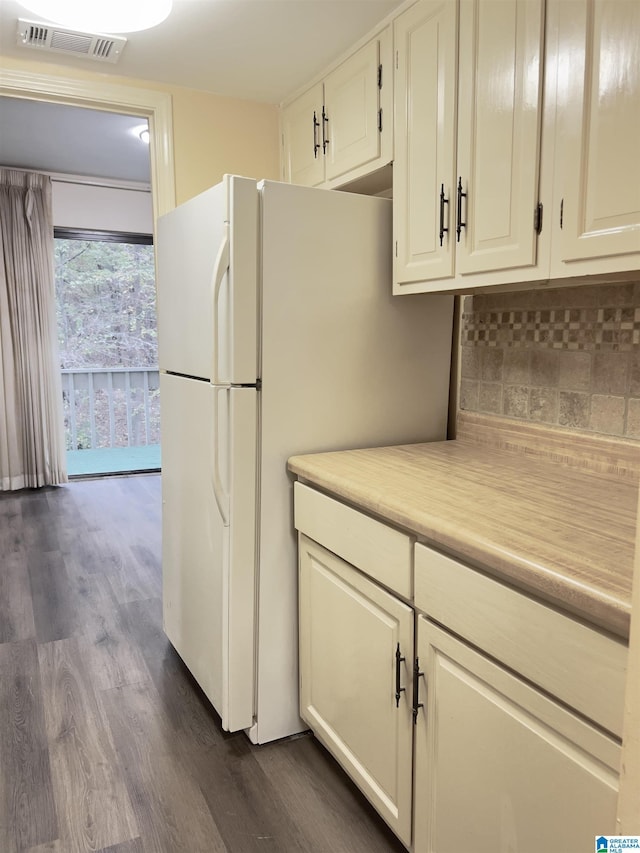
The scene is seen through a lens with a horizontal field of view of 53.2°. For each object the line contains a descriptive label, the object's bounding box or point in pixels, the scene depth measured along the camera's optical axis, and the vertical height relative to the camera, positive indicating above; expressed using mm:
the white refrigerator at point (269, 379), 1775 -101
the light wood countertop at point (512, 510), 963 -335
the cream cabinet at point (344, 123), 1984 +774
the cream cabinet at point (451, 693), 959 -661
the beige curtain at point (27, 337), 4852 +67
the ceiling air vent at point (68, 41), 2049 +1007
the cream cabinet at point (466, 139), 1441 +515
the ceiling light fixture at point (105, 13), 1804 +954
